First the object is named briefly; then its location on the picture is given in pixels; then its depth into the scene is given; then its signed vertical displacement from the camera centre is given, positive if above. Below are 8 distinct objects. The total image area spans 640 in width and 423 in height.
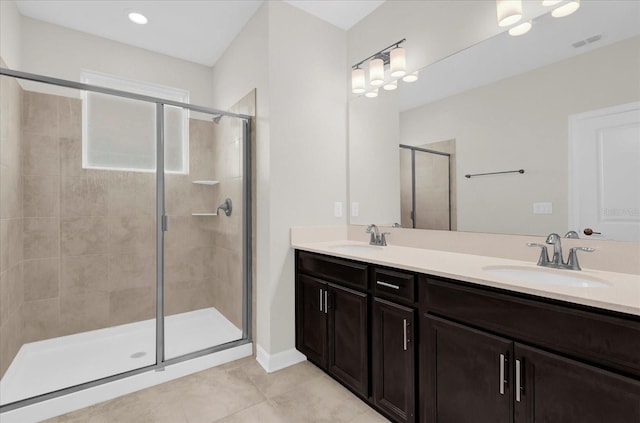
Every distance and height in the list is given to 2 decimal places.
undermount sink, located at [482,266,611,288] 1.25 -0.29
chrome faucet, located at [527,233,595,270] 1.37 -0.21
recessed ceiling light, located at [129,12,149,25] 2.53 +1.64
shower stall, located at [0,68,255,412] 2.13 -0.16
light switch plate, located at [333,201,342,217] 2.59 +0.03
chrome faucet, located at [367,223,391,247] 2.31 -0.18
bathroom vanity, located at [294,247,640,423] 0.93 -0.52
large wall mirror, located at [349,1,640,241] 1.33 +0.42
